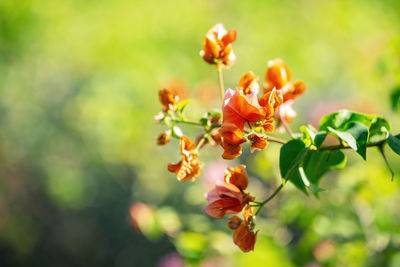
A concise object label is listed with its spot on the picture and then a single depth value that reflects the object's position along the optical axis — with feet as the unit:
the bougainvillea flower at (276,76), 3.16
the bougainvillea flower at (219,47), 3.12
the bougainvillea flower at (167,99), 3.09
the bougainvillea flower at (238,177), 2.99
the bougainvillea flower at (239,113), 2.87
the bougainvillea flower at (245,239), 2.97
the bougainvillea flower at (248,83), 2.99
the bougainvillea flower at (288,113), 3.25
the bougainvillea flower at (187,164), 3.02
